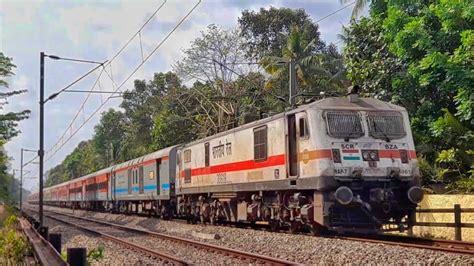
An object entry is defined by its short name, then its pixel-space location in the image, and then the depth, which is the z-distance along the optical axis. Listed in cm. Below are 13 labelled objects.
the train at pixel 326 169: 1443
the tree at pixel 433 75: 1803
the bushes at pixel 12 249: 1201
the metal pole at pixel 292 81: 2361
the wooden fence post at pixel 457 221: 1485
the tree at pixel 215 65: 4266
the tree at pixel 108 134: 8473
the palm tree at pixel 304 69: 3650
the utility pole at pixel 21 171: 5770
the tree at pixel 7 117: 2894
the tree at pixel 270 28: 4631
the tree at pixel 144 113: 6192
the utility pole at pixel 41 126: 2292
